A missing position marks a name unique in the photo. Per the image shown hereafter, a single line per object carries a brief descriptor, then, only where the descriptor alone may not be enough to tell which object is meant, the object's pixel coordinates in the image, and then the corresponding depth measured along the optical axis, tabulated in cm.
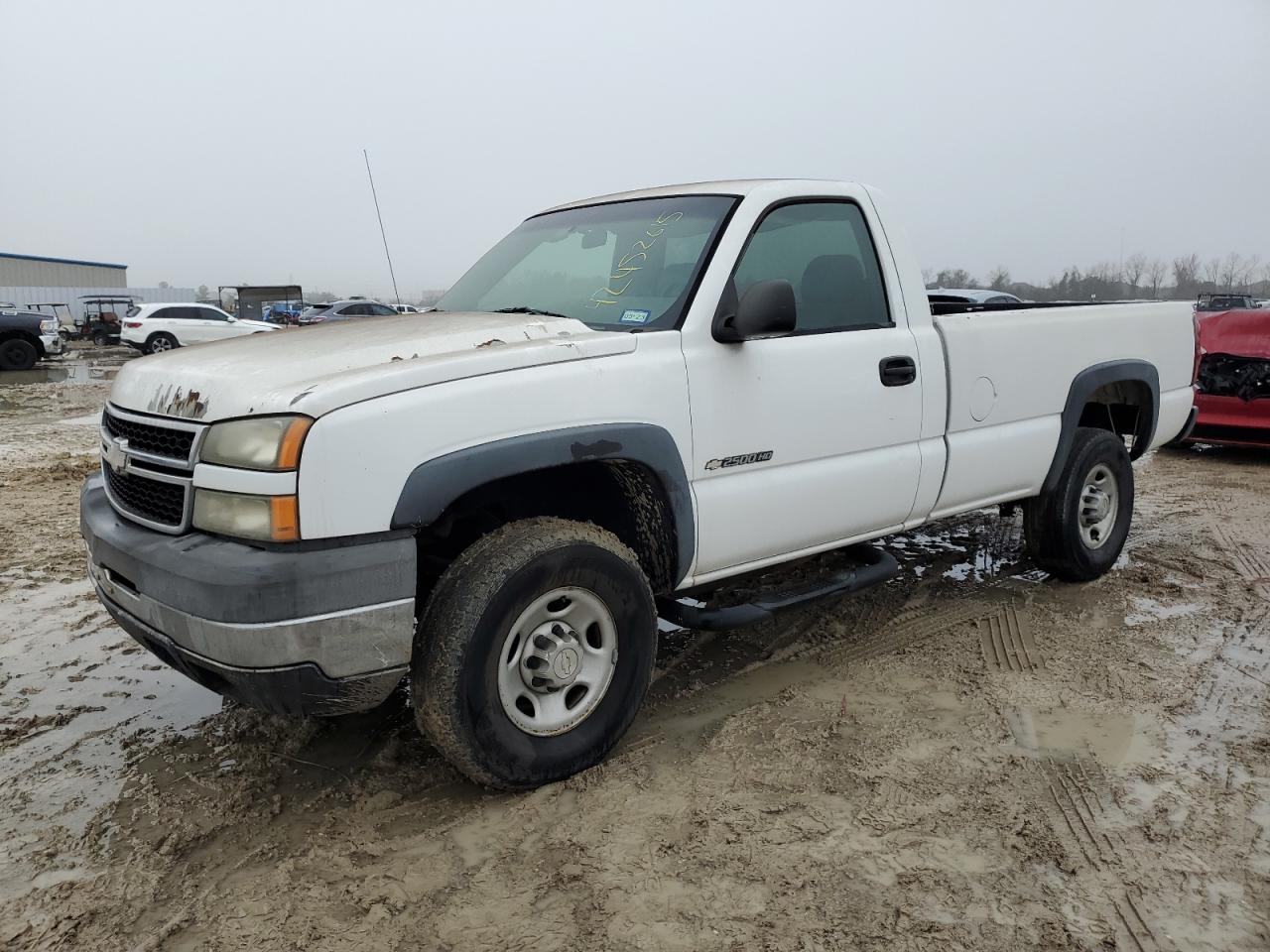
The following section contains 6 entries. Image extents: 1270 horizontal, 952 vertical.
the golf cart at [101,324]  3189
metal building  6475
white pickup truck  244
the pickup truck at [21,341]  1858
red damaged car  818
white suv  2380
